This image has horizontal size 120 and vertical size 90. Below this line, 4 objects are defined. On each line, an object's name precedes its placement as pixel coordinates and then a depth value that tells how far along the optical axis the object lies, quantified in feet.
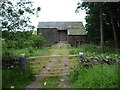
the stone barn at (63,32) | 81.92
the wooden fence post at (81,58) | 19.96
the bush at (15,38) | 19.84
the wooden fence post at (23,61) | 18.79
